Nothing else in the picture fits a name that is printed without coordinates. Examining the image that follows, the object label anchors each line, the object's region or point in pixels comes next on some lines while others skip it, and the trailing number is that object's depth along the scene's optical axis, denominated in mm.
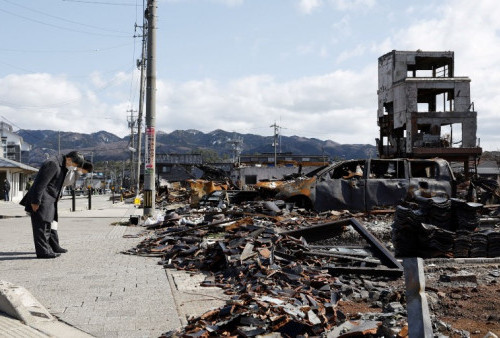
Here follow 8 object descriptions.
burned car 12953
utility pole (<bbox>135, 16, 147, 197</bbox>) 39372
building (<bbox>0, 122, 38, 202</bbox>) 37716
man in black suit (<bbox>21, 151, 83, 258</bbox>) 8023
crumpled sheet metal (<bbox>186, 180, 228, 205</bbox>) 20625
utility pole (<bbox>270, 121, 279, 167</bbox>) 79712
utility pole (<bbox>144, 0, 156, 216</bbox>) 16297
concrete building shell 46469
